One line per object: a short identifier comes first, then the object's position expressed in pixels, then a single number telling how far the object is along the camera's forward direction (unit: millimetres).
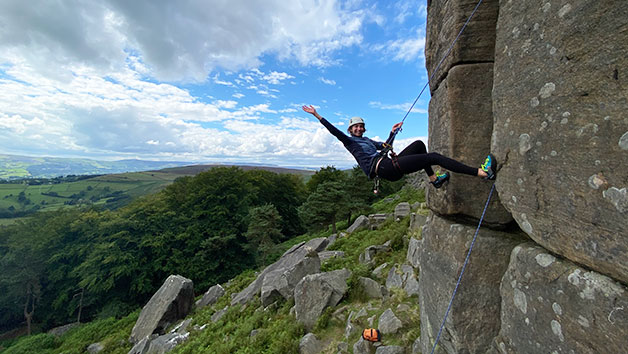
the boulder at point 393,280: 8250
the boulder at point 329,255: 14168
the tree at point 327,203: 27391
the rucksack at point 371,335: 6033
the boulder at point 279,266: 14406
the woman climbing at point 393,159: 3624
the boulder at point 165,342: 12992
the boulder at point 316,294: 8617
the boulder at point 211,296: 18706
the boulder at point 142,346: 13742
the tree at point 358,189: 29514
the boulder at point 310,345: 7266
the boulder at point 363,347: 6004
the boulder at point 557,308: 2066
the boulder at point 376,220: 18730
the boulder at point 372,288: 8484
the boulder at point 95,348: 17906
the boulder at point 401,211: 17130
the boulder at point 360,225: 19258
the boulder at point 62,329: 26177
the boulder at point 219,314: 13814
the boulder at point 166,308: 16406
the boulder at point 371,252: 11797
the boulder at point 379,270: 9808
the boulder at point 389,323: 6141
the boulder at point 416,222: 11109
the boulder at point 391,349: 5472
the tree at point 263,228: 28641
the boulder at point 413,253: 8742
